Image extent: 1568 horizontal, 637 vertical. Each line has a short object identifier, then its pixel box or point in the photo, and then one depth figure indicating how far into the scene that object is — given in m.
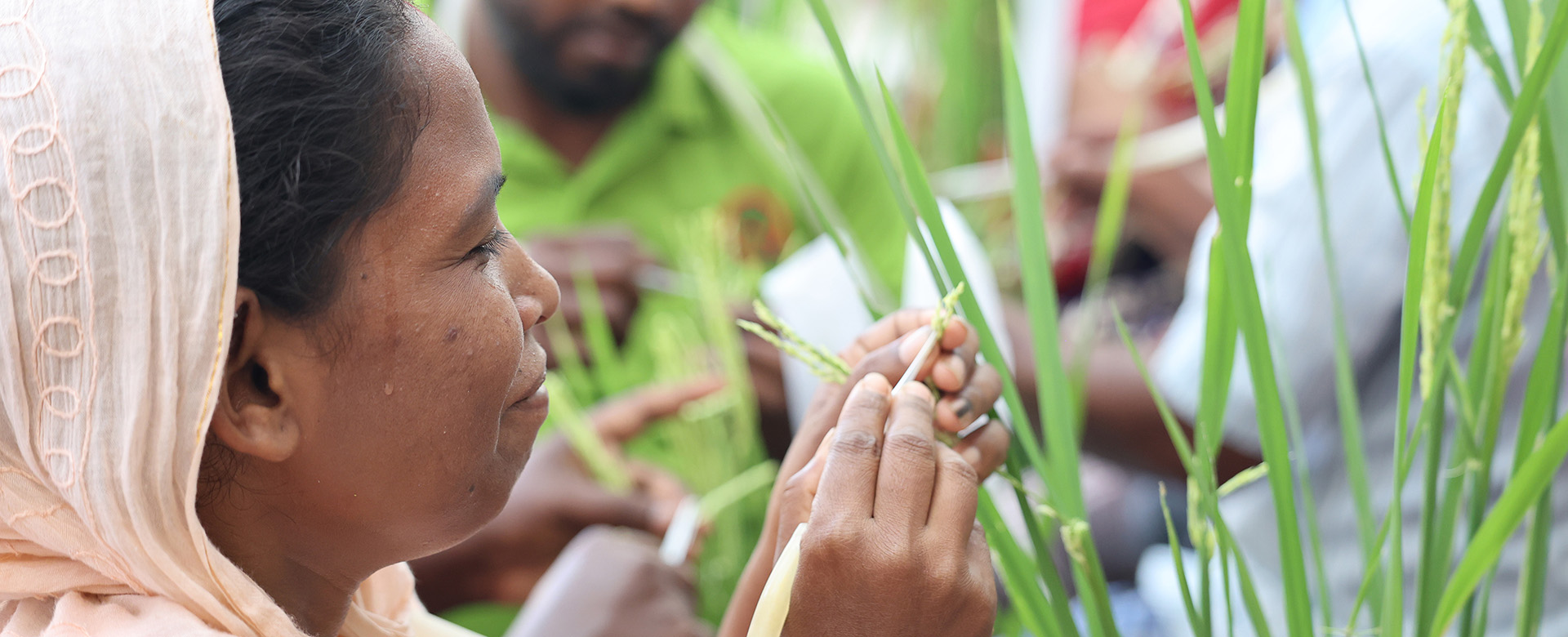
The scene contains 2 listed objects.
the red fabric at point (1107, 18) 2.43
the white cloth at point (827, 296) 1.10
